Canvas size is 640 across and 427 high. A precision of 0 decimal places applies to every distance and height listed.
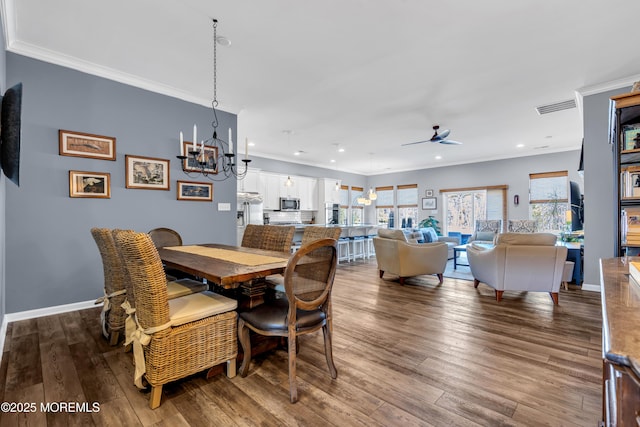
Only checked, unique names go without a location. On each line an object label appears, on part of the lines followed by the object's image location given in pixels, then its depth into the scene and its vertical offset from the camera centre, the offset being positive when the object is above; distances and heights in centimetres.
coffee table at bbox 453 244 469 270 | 575 -84
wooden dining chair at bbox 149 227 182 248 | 332 -35
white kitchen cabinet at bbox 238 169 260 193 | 710 +64
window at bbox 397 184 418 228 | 985 +11
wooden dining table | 176 -41
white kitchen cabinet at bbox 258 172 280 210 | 767 +49
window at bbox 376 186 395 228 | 1047 +5
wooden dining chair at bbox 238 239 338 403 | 170 -67
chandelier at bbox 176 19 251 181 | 411 +71
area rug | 514 -122
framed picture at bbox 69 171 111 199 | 325 +26
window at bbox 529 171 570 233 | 712 +24
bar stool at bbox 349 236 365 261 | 730 -101
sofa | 645 -68
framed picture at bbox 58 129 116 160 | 320 +71
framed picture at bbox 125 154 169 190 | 363 +45
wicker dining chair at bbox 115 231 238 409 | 163 -73
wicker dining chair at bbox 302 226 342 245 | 246 -22
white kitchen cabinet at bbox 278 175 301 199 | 813 +57
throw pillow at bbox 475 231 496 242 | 728 -69
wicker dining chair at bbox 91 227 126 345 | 236 -70
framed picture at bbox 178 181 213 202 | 408 +24
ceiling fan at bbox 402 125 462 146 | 473 +119
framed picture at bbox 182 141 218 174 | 409 +70
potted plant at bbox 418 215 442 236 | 848 -45
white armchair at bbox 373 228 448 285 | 457 -77
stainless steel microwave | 798 +11
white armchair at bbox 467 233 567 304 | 356 -68
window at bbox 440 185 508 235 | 805 +8
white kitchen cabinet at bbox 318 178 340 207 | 902 +52
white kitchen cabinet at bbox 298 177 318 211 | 867 +45
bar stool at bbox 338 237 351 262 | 709 -107
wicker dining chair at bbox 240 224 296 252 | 299 -32
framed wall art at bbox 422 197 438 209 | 923 +18
